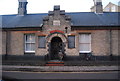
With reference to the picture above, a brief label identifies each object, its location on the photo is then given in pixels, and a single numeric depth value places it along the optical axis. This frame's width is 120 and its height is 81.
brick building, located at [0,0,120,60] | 15.45
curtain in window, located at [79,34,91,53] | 15.74
